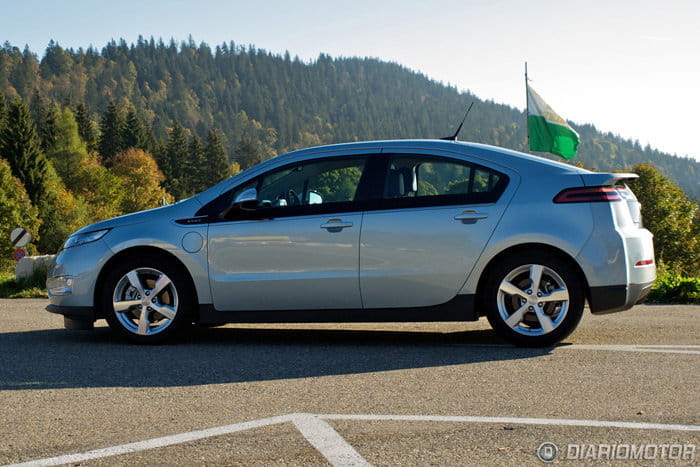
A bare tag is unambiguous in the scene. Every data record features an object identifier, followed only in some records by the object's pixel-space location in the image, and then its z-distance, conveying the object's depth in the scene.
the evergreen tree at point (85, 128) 112.21
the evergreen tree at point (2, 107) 85.44
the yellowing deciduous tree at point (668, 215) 67.69
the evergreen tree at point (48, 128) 100.88
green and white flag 18.64
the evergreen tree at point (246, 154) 144.12
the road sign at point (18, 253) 23.00
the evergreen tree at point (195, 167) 112.94
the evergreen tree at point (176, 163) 109.69
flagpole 18.53
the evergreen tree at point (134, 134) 109.06
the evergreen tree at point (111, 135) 109.06
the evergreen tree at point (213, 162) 112.31
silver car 6.41
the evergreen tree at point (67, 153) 101.44
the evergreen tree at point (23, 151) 82.88
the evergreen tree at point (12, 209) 73.69
